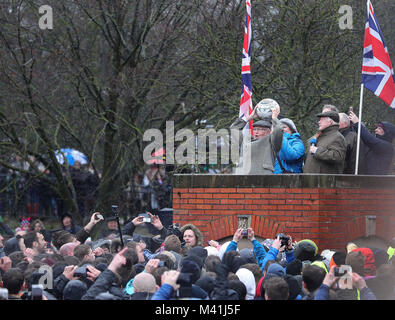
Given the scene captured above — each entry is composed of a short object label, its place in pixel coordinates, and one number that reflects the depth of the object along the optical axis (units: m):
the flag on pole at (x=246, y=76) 21.23
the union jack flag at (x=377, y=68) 20.25
